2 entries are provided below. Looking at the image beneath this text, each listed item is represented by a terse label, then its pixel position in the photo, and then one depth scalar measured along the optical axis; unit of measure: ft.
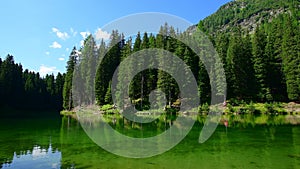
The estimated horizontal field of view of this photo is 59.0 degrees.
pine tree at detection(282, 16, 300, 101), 159.22
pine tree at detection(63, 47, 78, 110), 201.49
